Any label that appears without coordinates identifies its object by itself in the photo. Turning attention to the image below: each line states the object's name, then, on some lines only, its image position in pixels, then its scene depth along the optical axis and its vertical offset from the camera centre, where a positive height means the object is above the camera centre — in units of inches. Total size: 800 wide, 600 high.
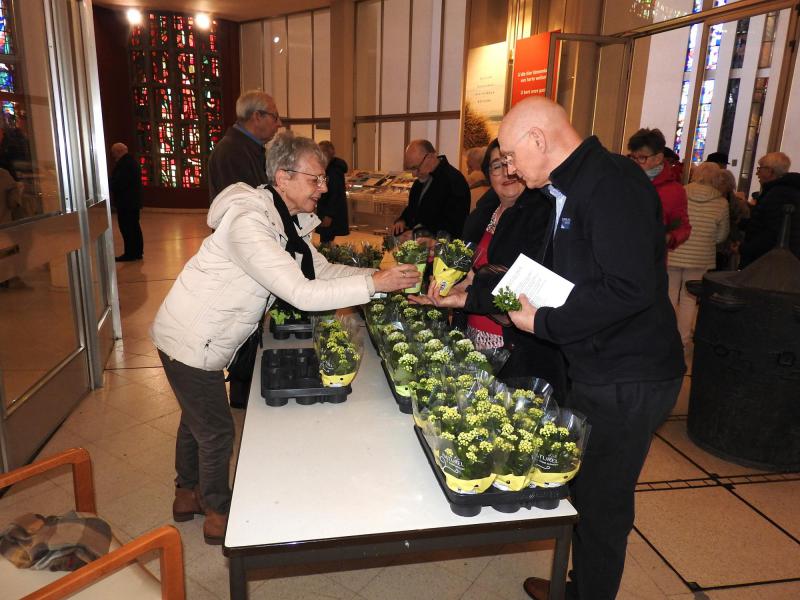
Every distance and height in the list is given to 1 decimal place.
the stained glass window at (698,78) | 232.1 +33.1
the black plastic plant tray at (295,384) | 76.2 -30.5
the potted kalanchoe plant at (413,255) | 92.4 -15.8
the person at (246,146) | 143.7 +1.0
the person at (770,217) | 161.8 -15.2
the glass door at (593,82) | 271.8 +36.1
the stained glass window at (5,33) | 117.3 +22.3
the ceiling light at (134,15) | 542.2 +119.6
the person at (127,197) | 325.7 -28.0
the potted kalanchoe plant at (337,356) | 77.0 -27.5
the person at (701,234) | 180.7 -21.8
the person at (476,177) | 165.5 -6.2
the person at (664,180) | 154.5 -5.1
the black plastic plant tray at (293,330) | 108.1 -32.8
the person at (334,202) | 281.6 -24.3
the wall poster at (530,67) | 273.9 +43.8
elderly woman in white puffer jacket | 74.1 -17.5
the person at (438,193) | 177.2 -11.4
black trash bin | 115.5 -40.3
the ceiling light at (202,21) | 557.0 +120.0
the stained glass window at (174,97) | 559.5 +49.0
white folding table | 52.2 -33.3
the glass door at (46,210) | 116.7 -14.6
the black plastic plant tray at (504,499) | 54.9 -32.1
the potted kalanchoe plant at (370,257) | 133.2 -23.5
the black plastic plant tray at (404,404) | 75.2 -31.6
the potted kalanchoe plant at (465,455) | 53.6 -27.3
